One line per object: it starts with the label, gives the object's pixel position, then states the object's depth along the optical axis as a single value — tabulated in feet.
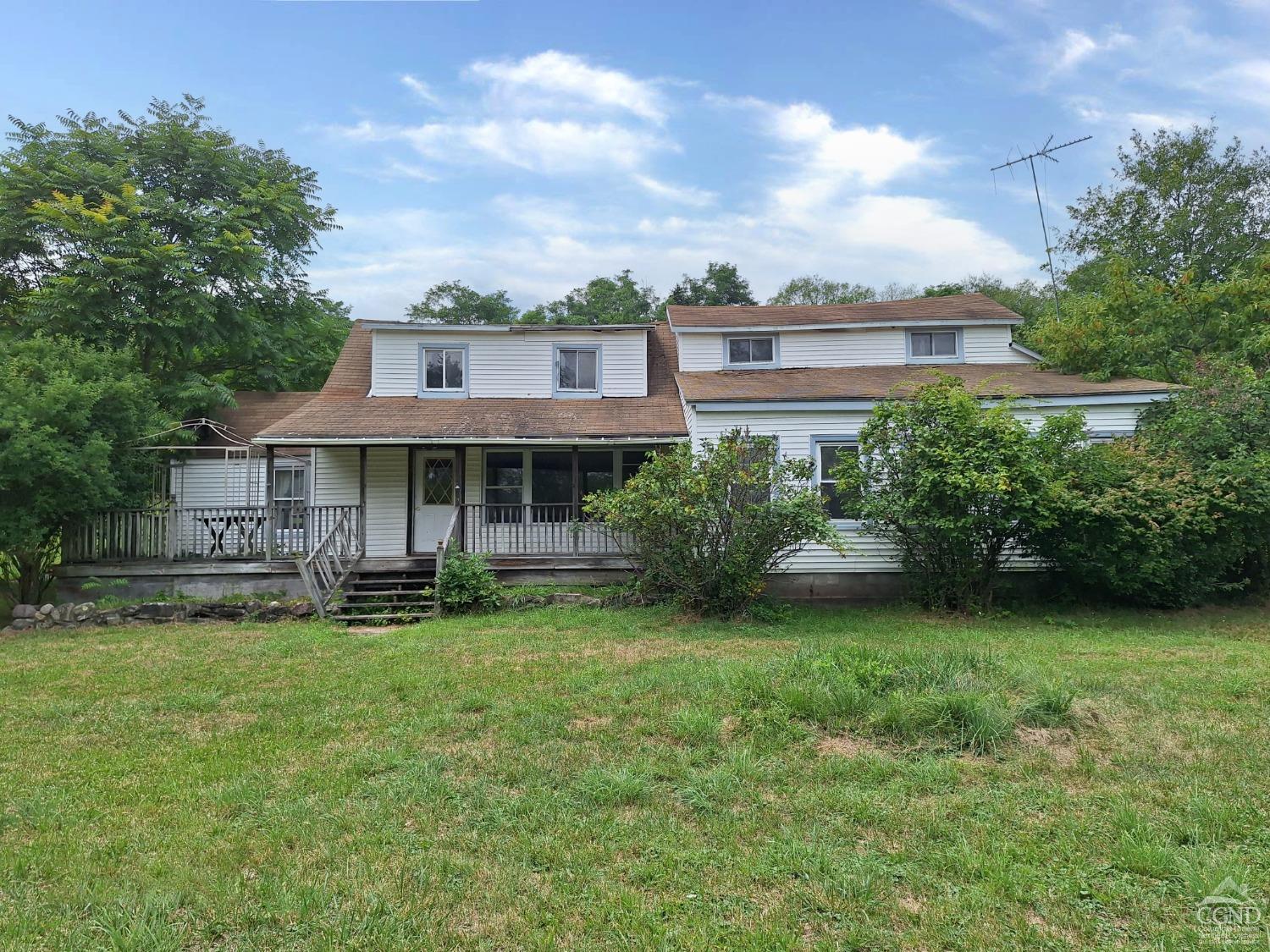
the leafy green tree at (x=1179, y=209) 71.26
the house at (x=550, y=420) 41.39
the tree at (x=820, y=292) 134.21
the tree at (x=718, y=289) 121.39
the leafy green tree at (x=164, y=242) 53.42
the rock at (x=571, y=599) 38.63
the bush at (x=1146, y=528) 32.58
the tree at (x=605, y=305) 119.24
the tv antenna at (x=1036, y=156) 56.90
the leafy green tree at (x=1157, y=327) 47.73
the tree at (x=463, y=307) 118.21
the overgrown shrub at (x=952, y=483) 32.81
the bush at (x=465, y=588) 37.37
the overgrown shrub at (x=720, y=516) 32.86
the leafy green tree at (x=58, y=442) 35.06
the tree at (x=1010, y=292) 92.27
